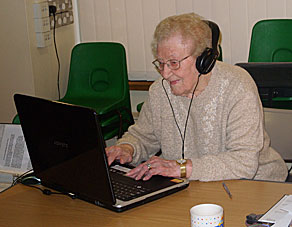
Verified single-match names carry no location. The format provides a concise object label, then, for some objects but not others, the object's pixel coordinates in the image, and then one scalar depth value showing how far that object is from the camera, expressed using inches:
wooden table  85.9
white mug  76.8
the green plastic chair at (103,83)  169.6
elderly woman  97.0
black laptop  83.6
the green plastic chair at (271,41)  162.4
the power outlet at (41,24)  178.1
